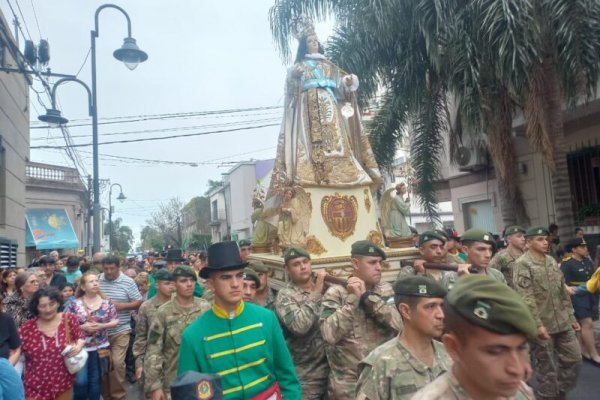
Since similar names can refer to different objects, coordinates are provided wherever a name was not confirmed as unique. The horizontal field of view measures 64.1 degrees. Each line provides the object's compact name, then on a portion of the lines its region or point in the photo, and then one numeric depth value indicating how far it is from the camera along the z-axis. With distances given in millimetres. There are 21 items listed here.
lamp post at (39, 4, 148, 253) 8742
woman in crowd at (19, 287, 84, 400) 4355
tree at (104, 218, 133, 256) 79812
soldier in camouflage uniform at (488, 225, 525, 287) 6180
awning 22688
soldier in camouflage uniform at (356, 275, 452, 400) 2412
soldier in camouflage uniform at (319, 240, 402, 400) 3482
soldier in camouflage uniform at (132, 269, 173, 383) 4738
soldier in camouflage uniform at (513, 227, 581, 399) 5012
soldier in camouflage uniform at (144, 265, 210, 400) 4047
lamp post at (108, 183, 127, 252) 29481
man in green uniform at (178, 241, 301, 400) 2811
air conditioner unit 14237
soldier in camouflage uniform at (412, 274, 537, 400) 1489
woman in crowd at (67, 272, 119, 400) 5172
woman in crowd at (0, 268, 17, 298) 6633
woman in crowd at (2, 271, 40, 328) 5488
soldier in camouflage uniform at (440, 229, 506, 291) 4777
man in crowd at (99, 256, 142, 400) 5816
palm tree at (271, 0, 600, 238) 8633
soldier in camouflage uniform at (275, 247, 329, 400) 3869
